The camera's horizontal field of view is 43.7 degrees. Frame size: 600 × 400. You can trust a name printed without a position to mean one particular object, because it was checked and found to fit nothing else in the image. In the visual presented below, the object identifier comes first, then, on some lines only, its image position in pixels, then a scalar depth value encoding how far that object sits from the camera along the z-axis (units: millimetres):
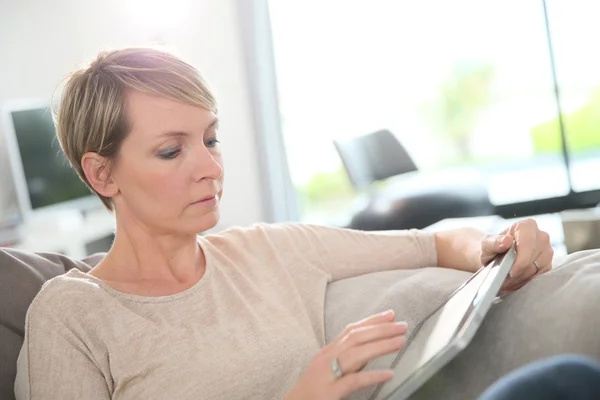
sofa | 1036
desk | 3656
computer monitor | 3756
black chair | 3801
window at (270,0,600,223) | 3541
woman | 1129
